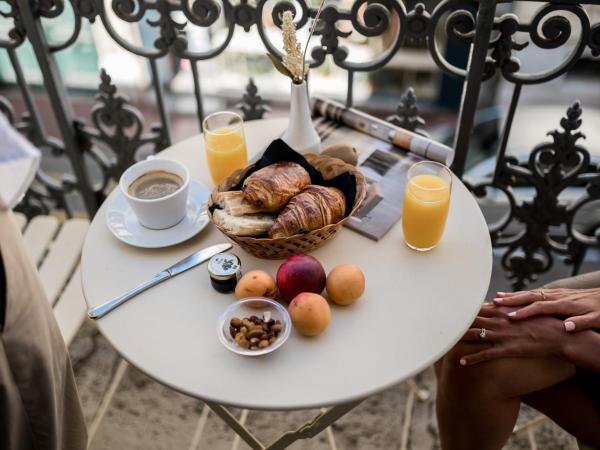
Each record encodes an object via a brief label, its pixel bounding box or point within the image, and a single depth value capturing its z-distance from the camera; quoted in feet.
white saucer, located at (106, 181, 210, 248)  4.14
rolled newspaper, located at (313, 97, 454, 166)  4.65
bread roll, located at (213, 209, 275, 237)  3.77
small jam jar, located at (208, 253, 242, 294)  3.75
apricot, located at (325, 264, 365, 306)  3.58
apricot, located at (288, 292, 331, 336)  3.39
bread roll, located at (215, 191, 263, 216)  3.87
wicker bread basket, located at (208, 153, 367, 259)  3.73
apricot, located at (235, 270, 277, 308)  3.63
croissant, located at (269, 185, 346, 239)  3.72
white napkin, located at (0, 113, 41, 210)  2.65
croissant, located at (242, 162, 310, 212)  3.85
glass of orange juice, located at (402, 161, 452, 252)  3.85
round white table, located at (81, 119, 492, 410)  3.31
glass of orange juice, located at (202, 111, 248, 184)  4.48
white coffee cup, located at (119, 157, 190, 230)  4.02
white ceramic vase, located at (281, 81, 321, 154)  4.45
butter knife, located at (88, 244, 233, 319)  3.72
